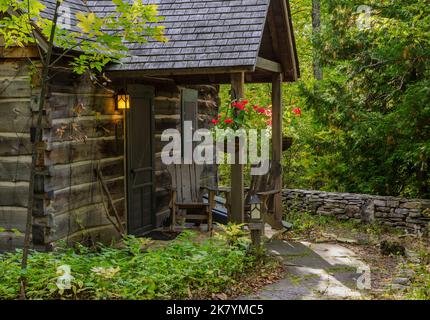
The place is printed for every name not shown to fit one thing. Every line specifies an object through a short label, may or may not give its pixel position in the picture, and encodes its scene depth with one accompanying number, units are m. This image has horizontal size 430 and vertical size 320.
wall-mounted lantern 8.98
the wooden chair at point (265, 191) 9.29
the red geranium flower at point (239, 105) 7.89
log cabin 7.72
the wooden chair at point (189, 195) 9.53
